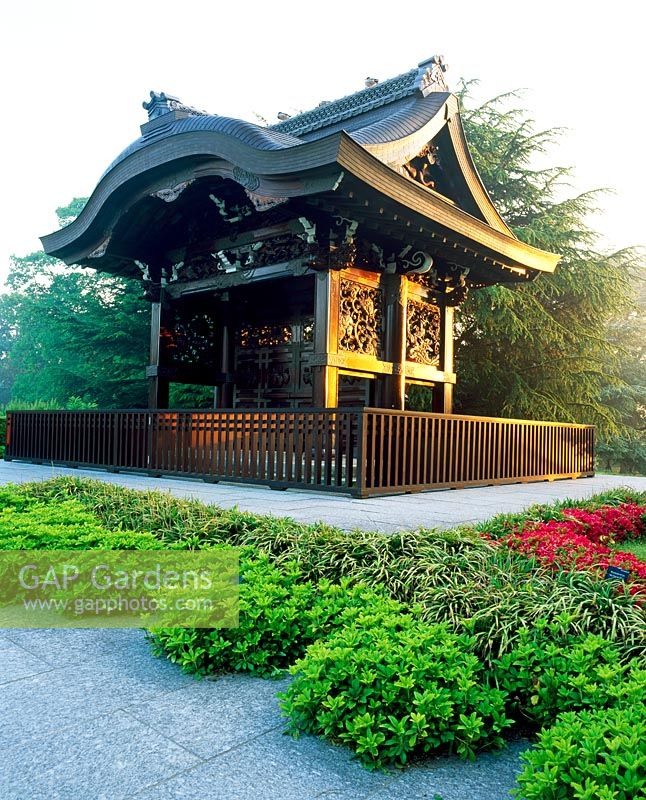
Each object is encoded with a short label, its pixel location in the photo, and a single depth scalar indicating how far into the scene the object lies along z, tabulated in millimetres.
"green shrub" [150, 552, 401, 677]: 2178
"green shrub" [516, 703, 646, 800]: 1241
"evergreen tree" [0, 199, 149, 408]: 19109
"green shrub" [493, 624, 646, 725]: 1632
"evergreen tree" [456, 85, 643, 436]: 16016
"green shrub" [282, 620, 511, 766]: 1604
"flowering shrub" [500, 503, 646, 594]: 2734
